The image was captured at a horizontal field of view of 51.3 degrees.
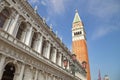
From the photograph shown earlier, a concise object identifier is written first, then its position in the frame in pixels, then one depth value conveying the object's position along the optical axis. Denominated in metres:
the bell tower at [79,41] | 49.13
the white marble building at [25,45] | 10.61
